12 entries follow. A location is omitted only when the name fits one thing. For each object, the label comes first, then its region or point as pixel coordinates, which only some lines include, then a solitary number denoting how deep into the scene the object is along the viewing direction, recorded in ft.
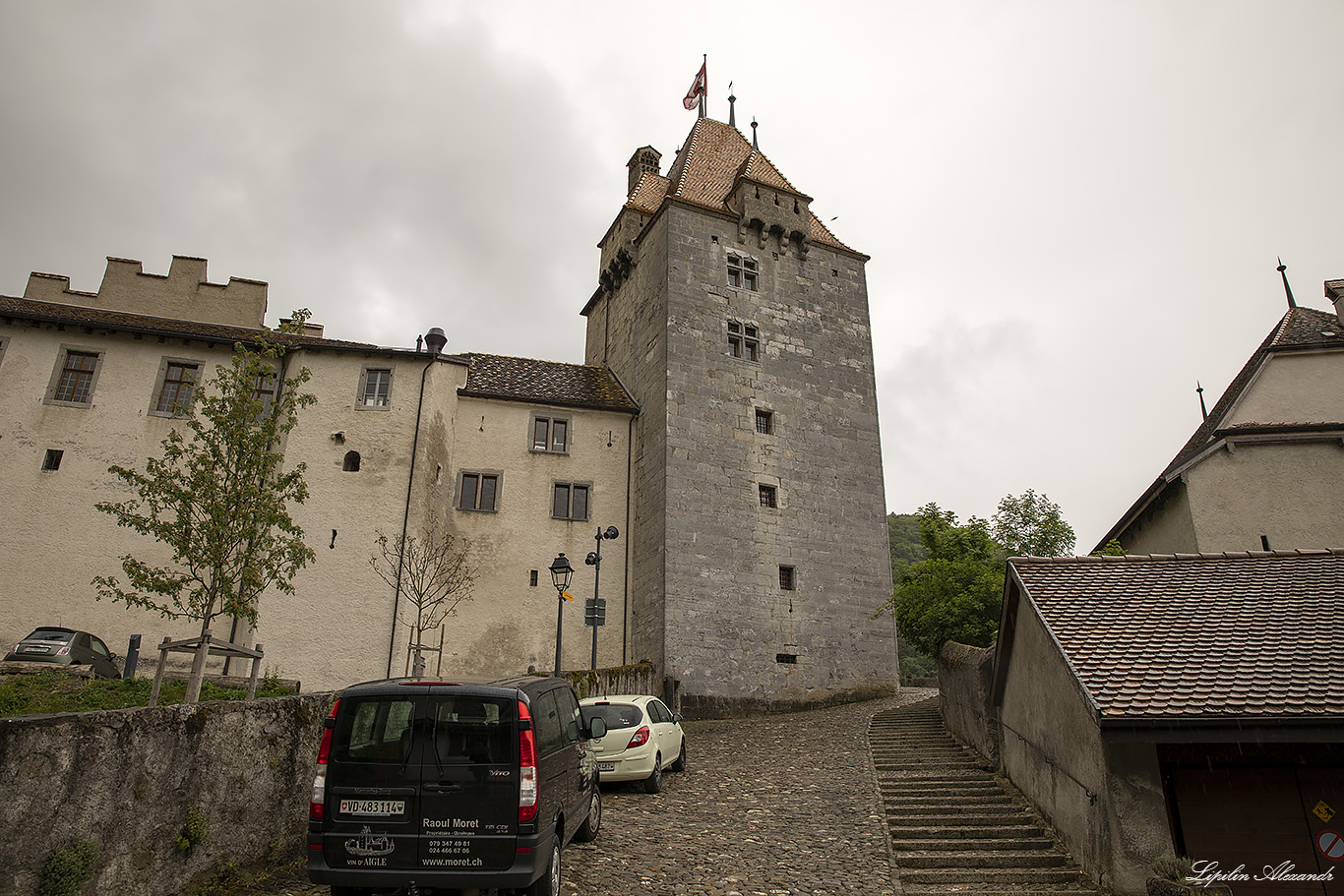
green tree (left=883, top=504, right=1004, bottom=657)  61.62
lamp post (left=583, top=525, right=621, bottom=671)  61.11
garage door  23.97
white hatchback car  37.65
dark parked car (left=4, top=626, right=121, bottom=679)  50.78
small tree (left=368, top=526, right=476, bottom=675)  65.67
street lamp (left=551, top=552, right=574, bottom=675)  54.49
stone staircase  27.14
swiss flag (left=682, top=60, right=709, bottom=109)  109.91
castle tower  73.61
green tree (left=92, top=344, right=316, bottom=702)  37.99
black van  18.92
